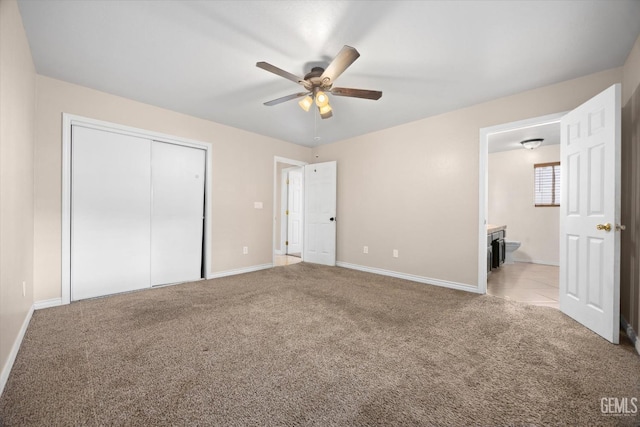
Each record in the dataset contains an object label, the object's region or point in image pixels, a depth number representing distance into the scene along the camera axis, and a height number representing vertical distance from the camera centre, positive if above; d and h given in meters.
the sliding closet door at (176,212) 3.57 -0.01
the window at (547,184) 5.40 +0.67
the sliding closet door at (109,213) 2.96 -0.03
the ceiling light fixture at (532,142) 4.84 +1.39
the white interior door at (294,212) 6.79 +0.01
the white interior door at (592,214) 2.08 +0.01
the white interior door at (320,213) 5.08 -0.01
